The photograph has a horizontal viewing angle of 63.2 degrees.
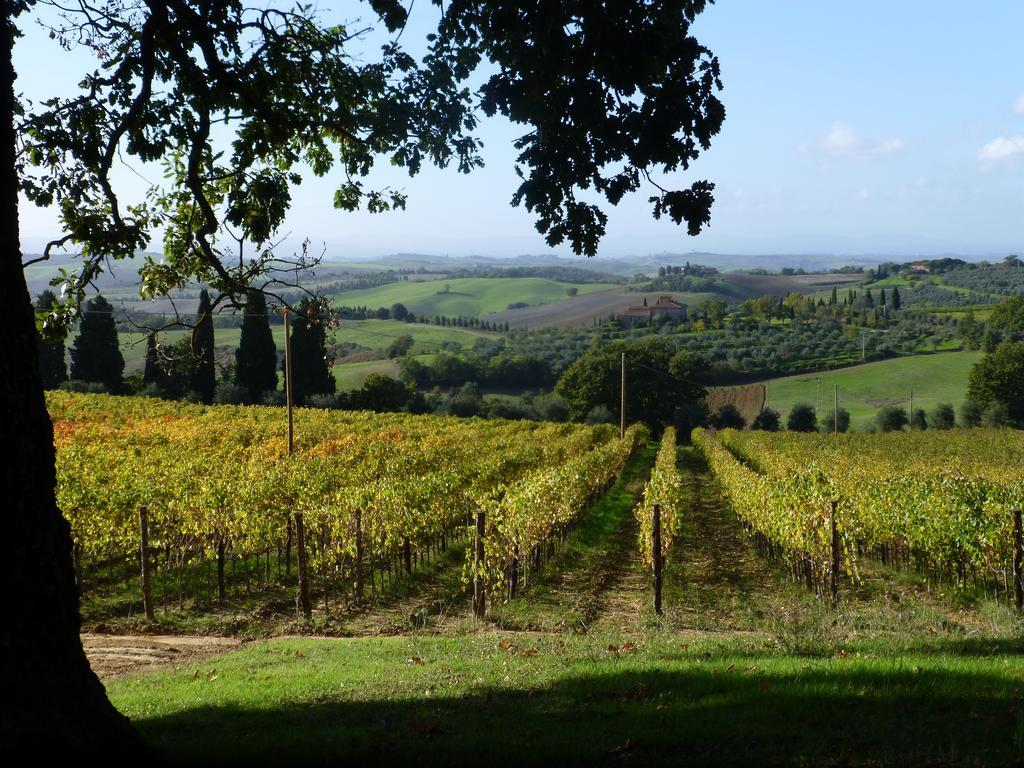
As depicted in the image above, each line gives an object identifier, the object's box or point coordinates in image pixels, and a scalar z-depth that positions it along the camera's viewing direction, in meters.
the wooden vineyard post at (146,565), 12.89
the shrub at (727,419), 79.88
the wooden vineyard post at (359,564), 14.15
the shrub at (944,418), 78.75
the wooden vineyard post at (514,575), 14.42
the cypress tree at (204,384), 57.38
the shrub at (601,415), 75.12
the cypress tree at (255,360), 58.30
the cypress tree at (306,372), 59.84
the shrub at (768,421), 81.31
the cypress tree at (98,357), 57.66
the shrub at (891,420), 77.38
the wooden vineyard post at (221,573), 14.22
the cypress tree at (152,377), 58.38
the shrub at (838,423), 78.06
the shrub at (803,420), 79.31
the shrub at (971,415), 79.44
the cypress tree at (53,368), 55.91
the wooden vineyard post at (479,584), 12.56
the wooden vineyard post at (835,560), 13.27
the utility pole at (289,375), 27.02
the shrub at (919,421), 78.38
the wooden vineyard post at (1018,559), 12.67
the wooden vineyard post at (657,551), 12.63
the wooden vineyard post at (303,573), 12.86
